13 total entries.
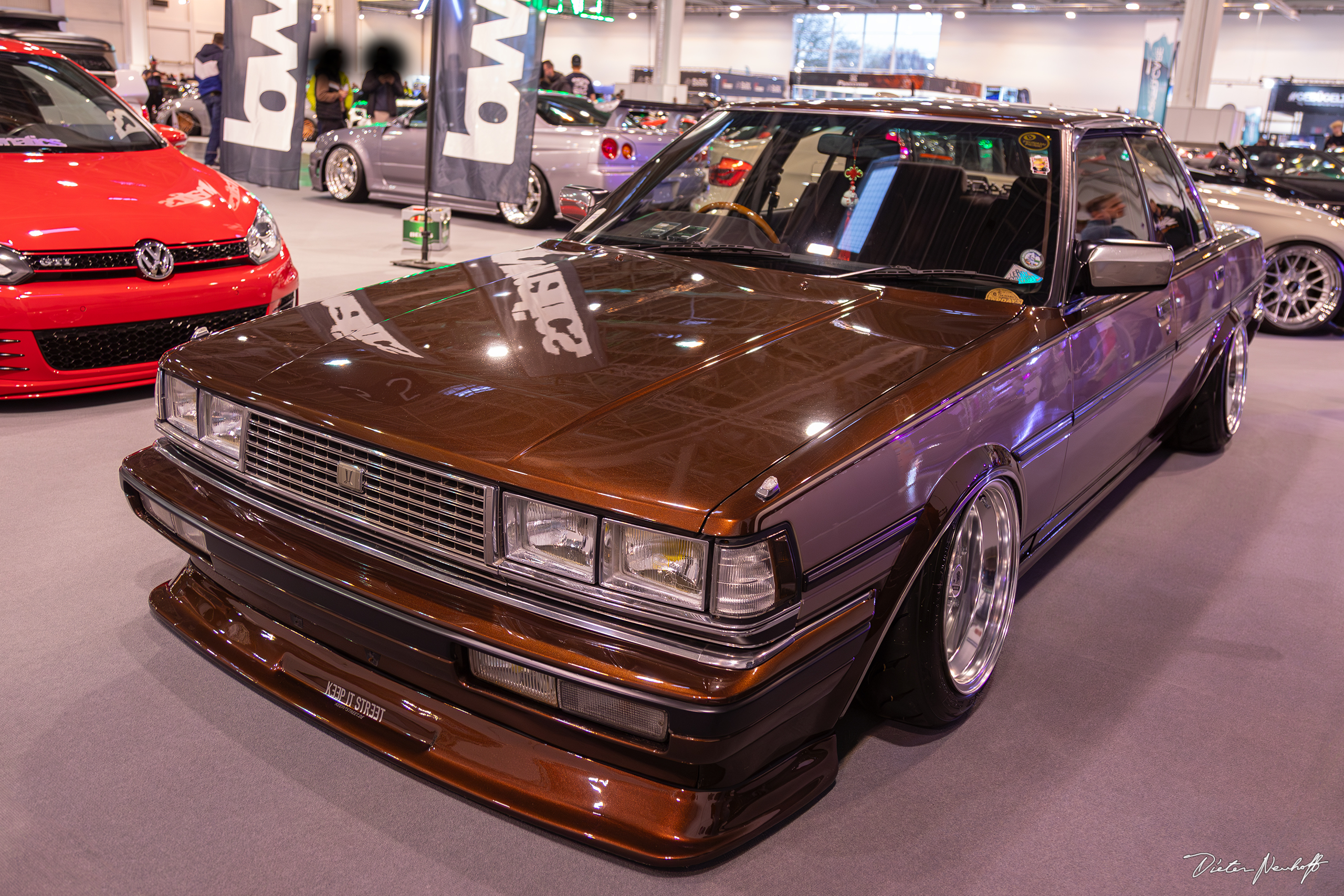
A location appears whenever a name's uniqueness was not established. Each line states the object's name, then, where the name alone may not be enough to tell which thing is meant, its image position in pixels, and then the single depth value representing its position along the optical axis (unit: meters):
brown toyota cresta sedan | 1.56
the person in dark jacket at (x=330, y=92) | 11.17
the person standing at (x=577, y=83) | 14.89
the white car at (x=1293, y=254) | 6.80
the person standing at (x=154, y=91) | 20.19
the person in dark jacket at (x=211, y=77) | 12.06
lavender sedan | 9.03
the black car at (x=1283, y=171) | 8.77
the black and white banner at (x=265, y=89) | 7.02
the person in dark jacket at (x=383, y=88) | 11.51
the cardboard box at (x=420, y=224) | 7.42
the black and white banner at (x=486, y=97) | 6.67
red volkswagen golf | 3.69
